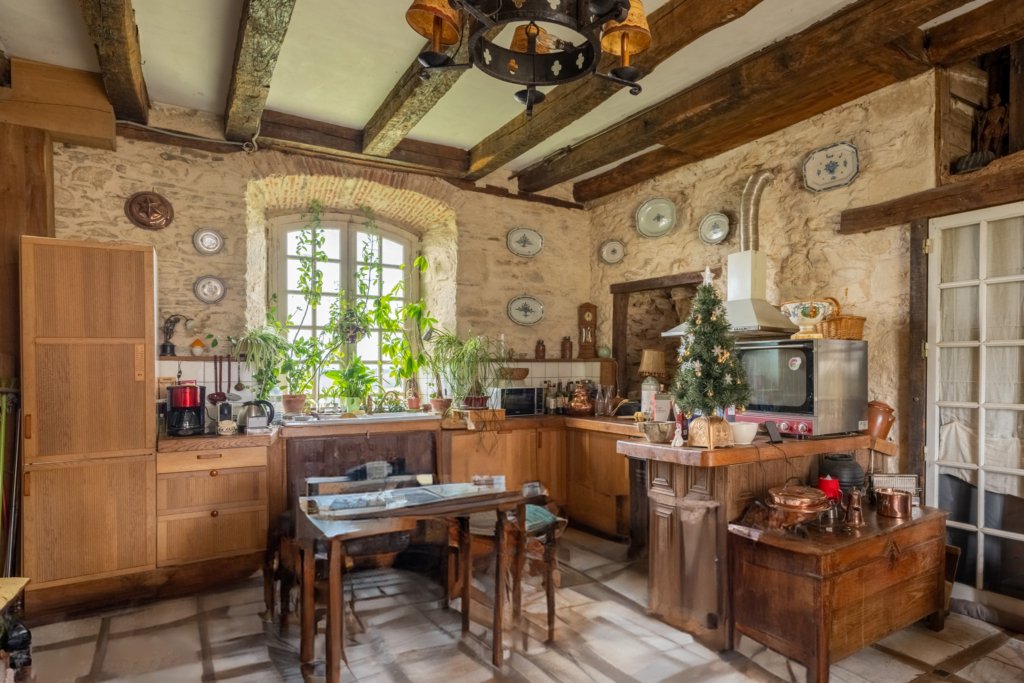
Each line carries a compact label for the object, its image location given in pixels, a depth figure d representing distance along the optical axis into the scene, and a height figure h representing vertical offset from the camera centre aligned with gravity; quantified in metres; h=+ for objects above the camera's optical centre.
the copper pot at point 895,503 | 2.88 -0.84
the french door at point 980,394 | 3.14 -0.33
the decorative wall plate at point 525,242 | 5.59 +0.93
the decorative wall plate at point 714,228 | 4.64 +0.88
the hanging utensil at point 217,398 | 3.86 -0.41
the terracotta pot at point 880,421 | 3.45 -0.51
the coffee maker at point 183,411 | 3.65 -0.47
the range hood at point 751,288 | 3.46 +0.32
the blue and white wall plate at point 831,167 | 3.83 +1.15
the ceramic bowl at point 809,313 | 3.56 +0.14
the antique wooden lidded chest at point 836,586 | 2.44 -1.16
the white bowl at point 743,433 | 2.99 -0.50
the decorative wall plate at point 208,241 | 4.23 +0.71
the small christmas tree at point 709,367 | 2.94 -0.16
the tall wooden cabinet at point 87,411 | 3.23 -0.43
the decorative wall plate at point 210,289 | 4.22 +0.35
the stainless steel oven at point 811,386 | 3.18 -0.29
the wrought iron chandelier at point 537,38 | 1.61 +0.94
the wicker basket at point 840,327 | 3.58 +0.06
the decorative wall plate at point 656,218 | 5.16 +1.09
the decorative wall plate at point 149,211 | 4.06 +0.90
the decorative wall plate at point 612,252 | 5.65 +0.84
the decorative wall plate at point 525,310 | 5.57 +0.26
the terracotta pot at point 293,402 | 4.32 -0.49
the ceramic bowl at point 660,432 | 3.17 -0.53
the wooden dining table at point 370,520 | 2.31 -0.77
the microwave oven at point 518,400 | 4.88 -0.55
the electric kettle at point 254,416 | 3.81 -0.53
